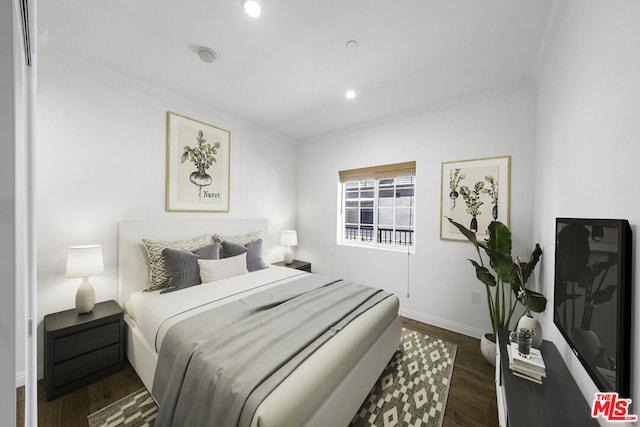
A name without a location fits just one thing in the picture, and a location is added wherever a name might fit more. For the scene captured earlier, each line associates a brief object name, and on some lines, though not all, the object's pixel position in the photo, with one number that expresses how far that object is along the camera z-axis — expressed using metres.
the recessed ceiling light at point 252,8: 1.51
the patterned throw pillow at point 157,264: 2.29
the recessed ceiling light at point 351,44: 1.85
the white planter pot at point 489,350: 2.15
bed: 1.14
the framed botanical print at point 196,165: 2.71
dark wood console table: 1.00
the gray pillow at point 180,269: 2.24
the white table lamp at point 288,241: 3.84
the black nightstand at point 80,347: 1.70
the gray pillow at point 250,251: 2.82
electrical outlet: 2.60
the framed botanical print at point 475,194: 2.47
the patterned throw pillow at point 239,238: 2.92
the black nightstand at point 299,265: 3.71
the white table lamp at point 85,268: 1.87
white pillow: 2.41
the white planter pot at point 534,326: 1.48
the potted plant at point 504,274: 1.73
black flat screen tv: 0.78
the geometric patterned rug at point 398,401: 1.57
